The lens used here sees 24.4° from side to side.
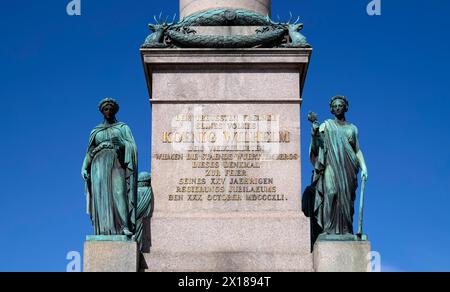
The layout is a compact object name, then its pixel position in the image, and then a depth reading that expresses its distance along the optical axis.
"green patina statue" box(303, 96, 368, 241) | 21.08
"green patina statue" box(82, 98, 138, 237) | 20.77
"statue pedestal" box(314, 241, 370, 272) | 20.23
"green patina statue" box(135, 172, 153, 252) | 21.39
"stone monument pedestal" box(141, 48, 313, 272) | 21.23
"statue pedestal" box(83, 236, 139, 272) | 19.92
